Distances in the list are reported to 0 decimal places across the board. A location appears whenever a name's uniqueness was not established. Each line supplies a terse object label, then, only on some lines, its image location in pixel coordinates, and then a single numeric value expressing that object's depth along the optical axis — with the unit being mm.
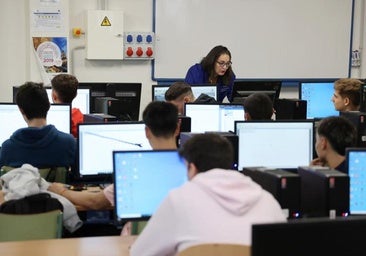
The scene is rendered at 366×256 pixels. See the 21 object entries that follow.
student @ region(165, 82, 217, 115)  7916
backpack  4528
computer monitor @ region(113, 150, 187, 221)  4500
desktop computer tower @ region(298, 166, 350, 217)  3763
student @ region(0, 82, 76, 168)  5770
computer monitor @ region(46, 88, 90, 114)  8512
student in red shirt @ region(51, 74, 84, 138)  7530
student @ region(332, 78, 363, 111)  7891
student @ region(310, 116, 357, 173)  4851
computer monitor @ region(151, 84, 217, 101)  8968
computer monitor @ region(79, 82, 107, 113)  8626
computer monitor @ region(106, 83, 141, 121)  8496
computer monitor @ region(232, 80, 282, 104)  8626
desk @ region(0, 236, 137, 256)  4161
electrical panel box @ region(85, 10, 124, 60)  11191
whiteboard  11906
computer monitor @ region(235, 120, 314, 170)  6127
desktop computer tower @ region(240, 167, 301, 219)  3767
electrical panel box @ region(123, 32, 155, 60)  11539
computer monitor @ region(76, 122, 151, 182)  6055
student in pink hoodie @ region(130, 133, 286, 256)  2983
